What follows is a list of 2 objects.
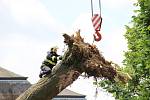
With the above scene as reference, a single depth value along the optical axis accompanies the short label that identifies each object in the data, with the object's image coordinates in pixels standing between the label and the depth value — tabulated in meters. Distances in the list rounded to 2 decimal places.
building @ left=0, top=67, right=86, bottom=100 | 61.29
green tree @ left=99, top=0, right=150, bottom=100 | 38.67
